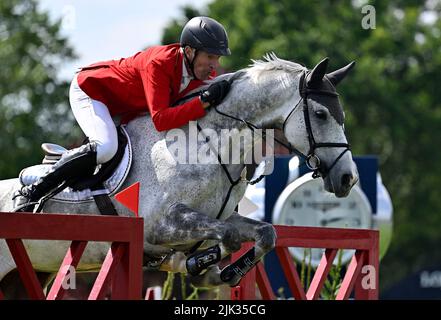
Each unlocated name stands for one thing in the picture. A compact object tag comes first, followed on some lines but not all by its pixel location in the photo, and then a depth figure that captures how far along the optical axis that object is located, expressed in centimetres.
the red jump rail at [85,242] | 1097
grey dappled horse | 1307
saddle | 1370
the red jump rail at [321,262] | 1508
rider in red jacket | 1341
